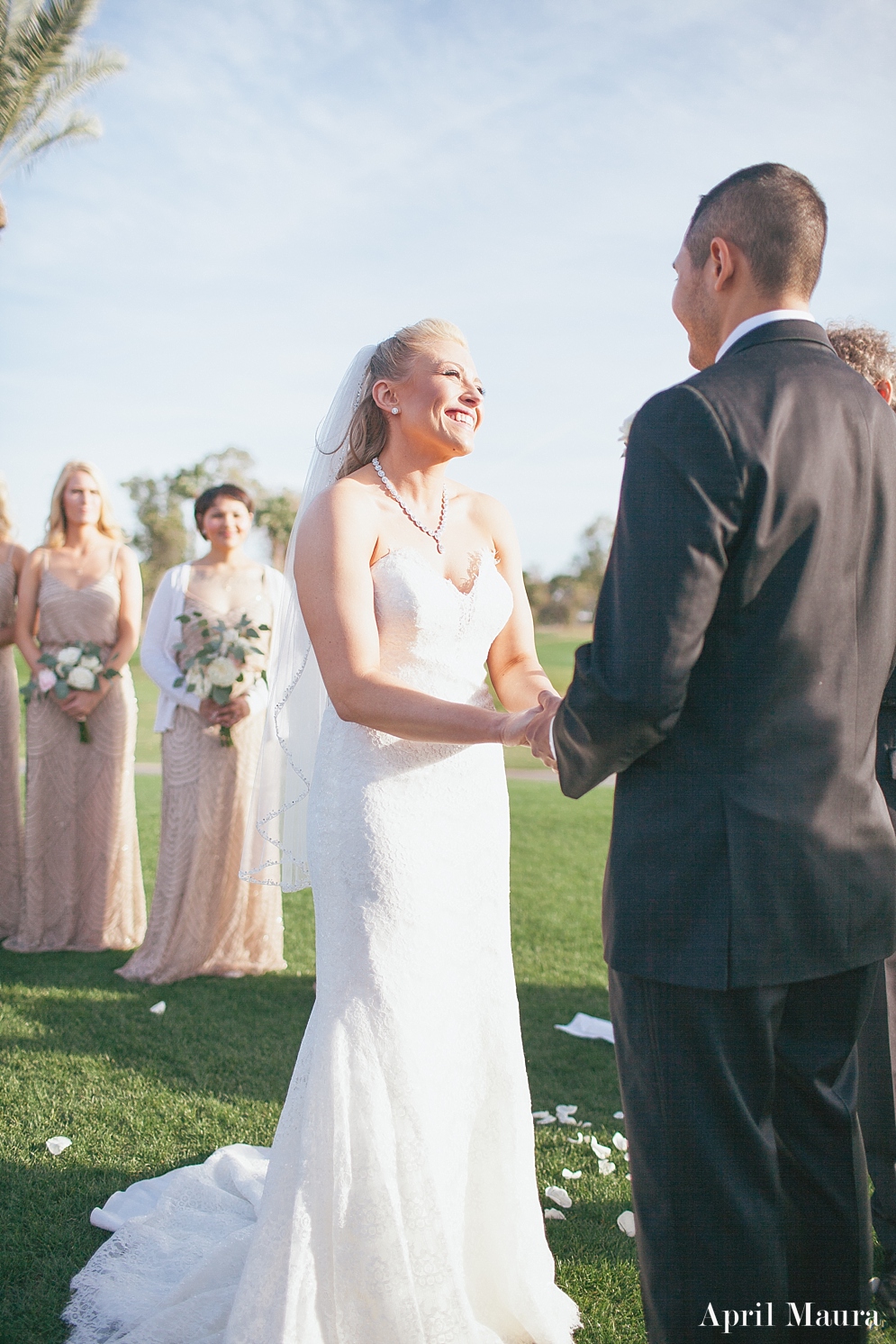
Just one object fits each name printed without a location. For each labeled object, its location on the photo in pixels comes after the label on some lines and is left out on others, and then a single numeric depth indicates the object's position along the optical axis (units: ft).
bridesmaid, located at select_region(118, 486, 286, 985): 21.77
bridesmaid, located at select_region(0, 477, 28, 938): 24.57
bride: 8.85
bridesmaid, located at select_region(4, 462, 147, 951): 23.79
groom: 6.46
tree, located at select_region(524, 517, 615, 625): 197.06
